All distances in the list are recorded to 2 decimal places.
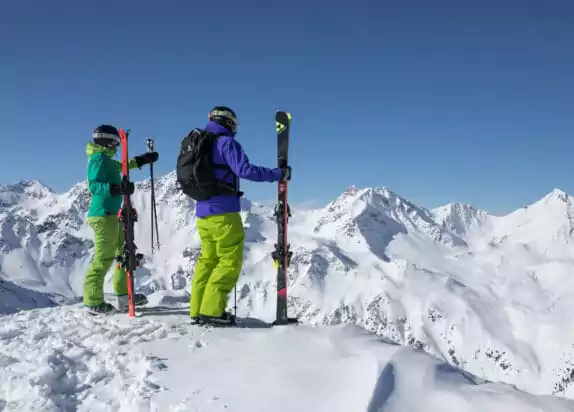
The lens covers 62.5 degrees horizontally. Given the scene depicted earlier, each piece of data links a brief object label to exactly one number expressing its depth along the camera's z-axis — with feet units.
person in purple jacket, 27.02
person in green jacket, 32.91
